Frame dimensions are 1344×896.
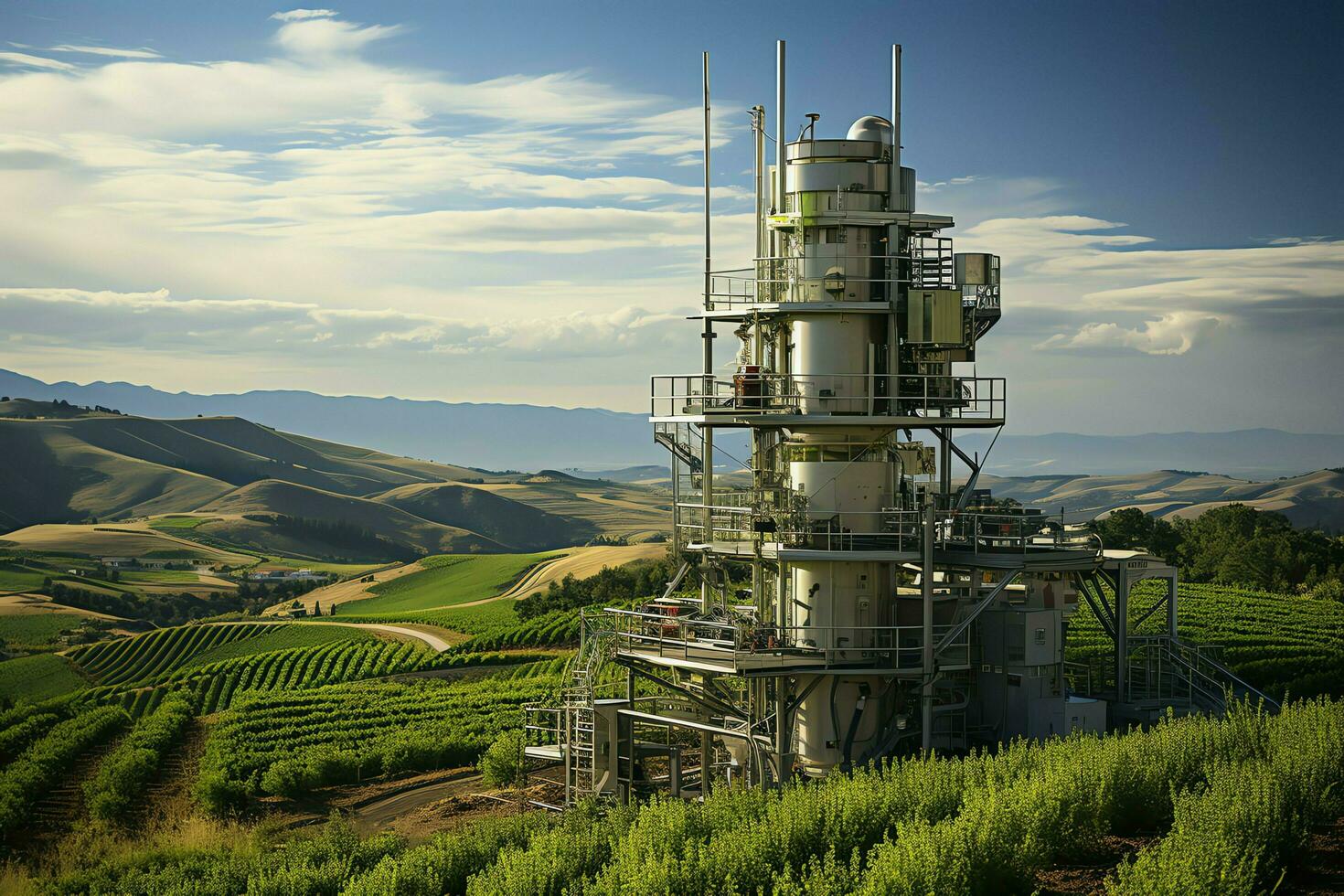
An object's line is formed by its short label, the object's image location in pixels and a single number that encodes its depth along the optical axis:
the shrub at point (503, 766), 34.88
